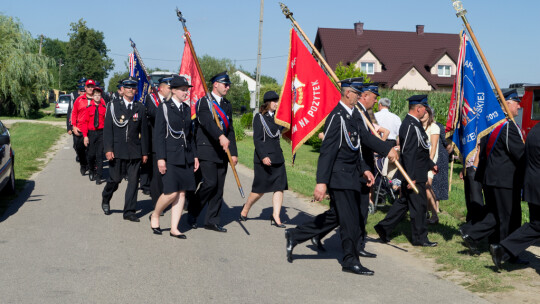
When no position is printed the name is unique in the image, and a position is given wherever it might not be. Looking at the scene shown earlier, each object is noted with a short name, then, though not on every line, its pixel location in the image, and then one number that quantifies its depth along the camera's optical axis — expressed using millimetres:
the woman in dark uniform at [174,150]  7750
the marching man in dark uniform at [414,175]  7641
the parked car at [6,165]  9555
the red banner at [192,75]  8727
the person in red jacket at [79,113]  13270
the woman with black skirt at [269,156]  8688
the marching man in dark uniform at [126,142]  8930
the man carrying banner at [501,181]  6719
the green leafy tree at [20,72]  44062
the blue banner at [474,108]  7199
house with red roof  55281
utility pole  29250
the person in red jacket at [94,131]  12636
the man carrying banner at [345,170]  6281
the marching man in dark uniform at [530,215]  6160
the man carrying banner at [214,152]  8195
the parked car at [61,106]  48219
